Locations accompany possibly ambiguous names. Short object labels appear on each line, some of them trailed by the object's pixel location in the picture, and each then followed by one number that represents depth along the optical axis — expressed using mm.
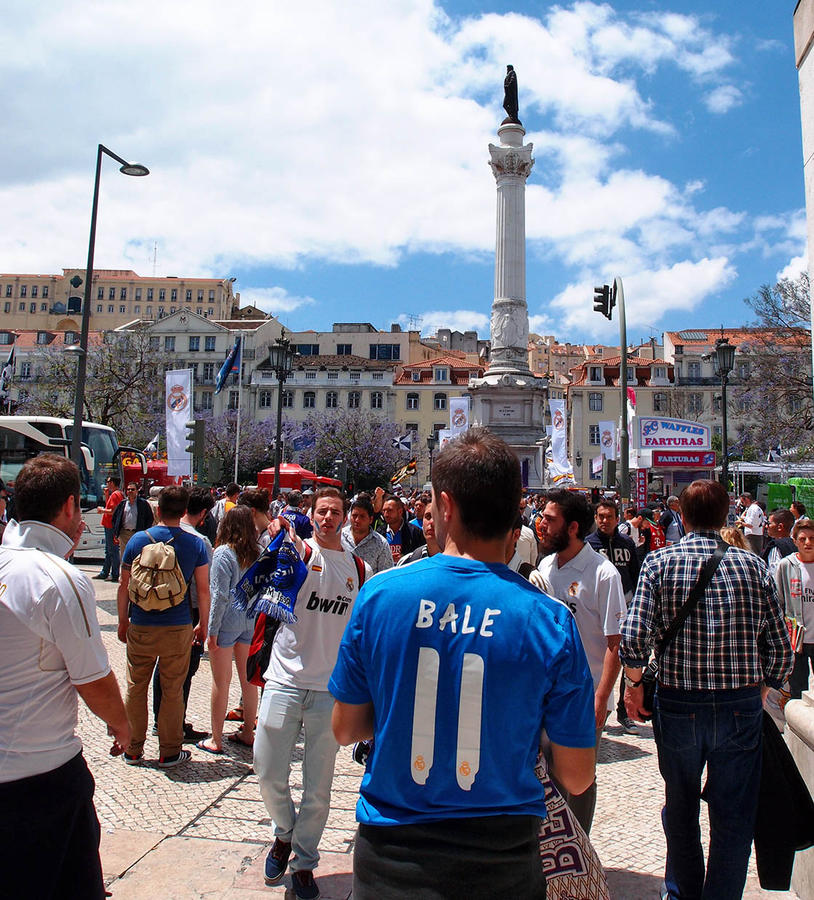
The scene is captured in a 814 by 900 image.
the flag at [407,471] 20300
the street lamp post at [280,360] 21000
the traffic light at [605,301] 17875
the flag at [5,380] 30173
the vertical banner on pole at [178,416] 17578
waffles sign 19328
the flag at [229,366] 25750
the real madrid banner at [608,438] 26078
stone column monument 41719
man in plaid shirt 3311
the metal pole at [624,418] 16625
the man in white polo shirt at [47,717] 2514
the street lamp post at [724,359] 18203
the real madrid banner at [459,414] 34844
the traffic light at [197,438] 16281
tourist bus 22922
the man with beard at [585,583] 4355
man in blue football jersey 1909
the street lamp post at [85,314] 16219
